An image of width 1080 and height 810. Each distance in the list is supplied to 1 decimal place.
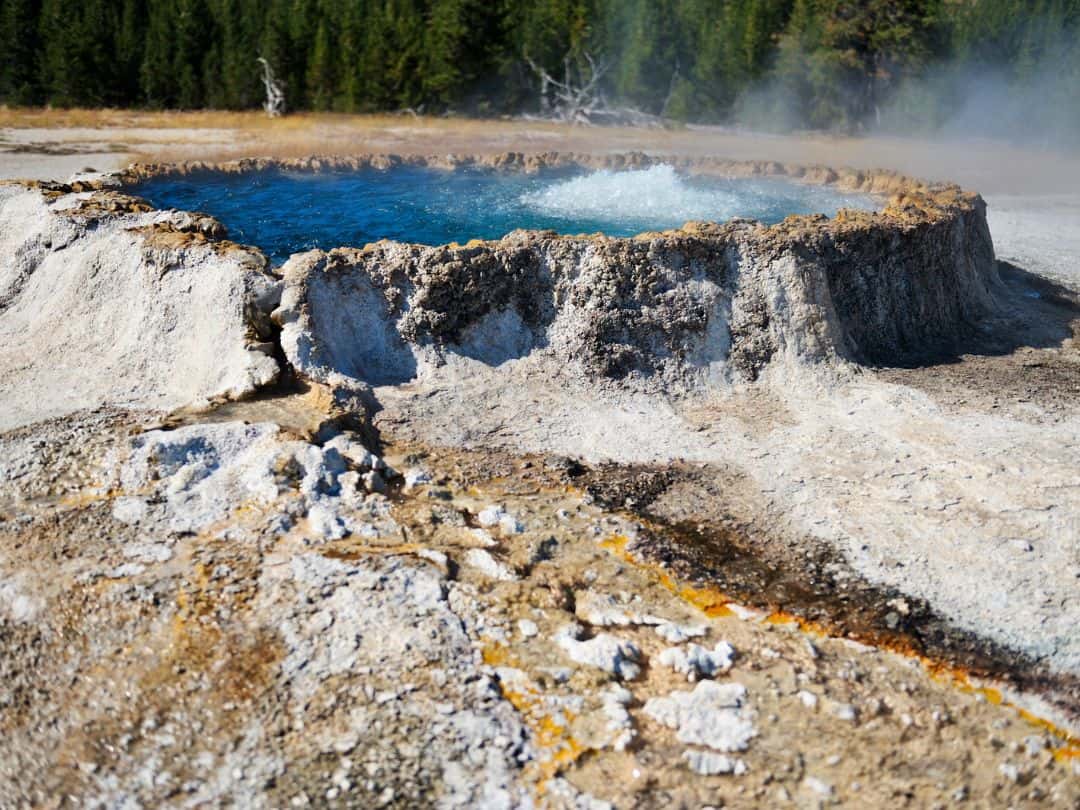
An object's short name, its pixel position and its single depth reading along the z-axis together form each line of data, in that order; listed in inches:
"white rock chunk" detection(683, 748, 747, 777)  212.7
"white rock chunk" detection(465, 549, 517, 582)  263.3
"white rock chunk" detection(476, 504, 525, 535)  288.6
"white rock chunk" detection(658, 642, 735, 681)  236.7
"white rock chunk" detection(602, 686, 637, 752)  216.5
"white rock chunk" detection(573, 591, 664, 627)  253.9
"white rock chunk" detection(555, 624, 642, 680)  235.6
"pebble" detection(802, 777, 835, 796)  209.3
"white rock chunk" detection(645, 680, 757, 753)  219.9
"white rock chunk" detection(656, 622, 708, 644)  248.1
